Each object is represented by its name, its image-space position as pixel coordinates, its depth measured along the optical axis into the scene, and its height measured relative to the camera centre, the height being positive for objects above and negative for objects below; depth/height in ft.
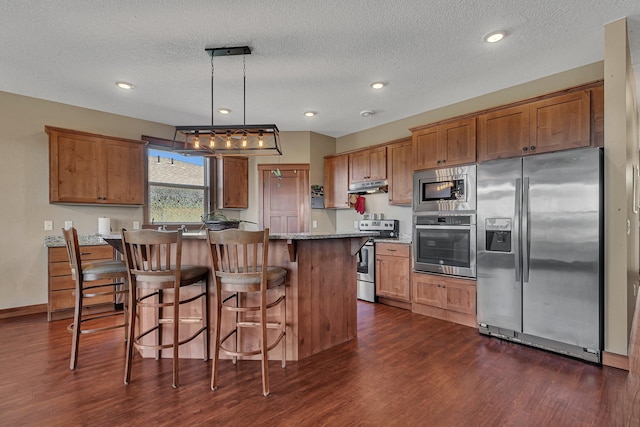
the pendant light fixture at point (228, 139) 10.07 +2.56
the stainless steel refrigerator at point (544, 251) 8.38 -1.15
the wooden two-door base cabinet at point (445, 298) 11.25 -3.28
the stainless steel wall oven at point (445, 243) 11.18 -1.18
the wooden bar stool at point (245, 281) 6.82 -1.59
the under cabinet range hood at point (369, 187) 15.71 +1.37
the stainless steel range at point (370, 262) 14.83 -2.40
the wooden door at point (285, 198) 18.04 +0.89
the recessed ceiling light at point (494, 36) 8.54 +4.96
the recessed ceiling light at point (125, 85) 11.64 +4.89
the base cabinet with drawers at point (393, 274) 13.51 -2.76
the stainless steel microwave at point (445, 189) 11.22 +0.92
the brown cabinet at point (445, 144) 11.57 +2.73
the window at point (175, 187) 16.22 +1.45
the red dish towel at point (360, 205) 17.33 +0.44
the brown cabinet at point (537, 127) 9.14 +2.75
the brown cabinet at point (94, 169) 12.69 +1.98
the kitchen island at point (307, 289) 8.52 -2.22
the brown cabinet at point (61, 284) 11.96 -2.76
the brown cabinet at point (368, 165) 15.74 +2.55
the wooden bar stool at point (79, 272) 8.05 -1.60
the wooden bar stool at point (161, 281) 6.99 -1.66
